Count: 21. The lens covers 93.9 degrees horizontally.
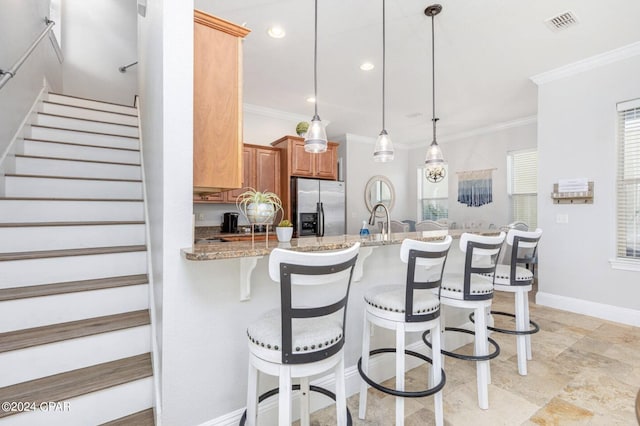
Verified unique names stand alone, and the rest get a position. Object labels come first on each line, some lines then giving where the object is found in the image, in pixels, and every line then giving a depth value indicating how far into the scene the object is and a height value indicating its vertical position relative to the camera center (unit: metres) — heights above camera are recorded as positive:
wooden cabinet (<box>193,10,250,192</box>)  1.56 +0.57
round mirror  6.85 +0.39
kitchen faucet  2.32 -0.09
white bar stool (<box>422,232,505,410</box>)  1.90 -0.57
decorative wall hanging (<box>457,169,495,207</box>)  6.16 +0.45
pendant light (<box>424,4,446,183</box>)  2.60 +0.59
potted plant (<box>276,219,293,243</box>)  1.77 -0.13
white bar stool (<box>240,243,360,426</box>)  1.15 -0.54
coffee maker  4.69 -0.19
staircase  1.42 -0.47
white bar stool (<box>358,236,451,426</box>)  1.57 -0.58
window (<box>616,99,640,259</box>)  3.27 +0.28
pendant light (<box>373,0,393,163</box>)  2.64 +0.54
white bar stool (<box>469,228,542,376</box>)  2.29 -0.61
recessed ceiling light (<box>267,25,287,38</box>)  2.93 +1.78
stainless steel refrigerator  4.95 +0.04
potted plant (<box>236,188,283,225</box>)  1.58 +0.00
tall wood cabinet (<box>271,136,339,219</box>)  4.96 +0.78
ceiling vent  2.72 +1.75
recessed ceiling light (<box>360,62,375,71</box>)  3.59 +1.75
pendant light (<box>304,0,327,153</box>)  2.22 +0.54
